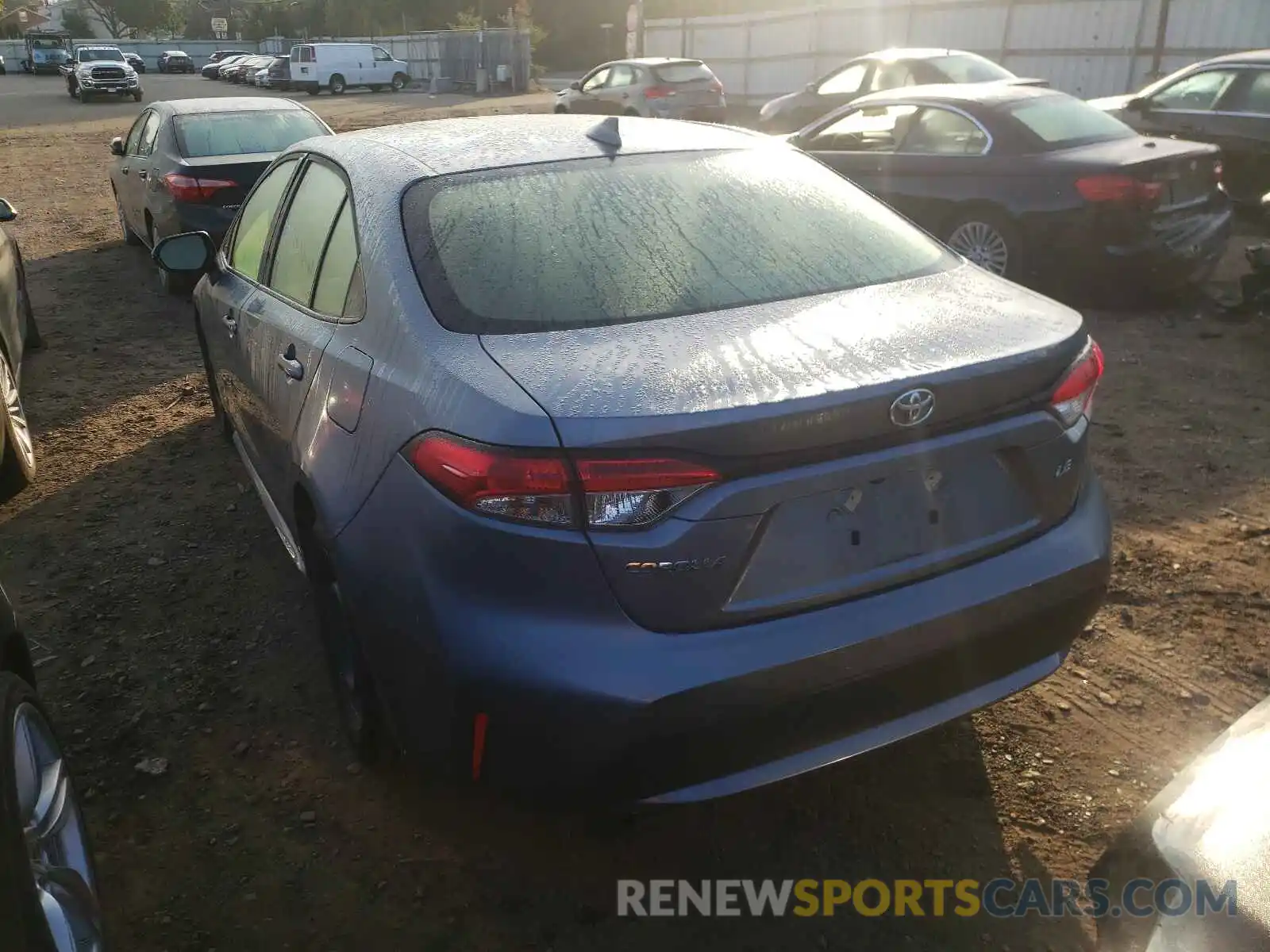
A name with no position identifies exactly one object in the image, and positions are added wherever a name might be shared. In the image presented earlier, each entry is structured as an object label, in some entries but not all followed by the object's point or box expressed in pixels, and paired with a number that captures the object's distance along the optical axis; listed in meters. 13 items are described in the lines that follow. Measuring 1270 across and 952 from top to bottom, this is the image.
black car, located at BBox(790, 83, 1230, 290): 6.66
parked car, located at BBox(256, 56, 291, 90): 44.66
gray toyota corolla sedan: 1.98
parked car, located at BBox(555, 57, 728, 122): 18.89
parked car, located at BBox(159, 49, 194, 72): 61.66
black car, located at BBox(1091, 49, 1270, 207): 8.84
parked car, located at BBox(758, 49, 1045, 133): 12.21
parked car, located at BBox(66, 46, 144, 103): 37.47
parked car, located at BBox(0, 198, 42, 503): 4.75
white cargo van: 41.31
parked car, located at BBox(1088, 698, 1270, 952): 1.47
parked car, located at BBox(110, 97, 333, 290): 7.94
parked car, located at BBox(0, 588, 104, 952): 1.72
